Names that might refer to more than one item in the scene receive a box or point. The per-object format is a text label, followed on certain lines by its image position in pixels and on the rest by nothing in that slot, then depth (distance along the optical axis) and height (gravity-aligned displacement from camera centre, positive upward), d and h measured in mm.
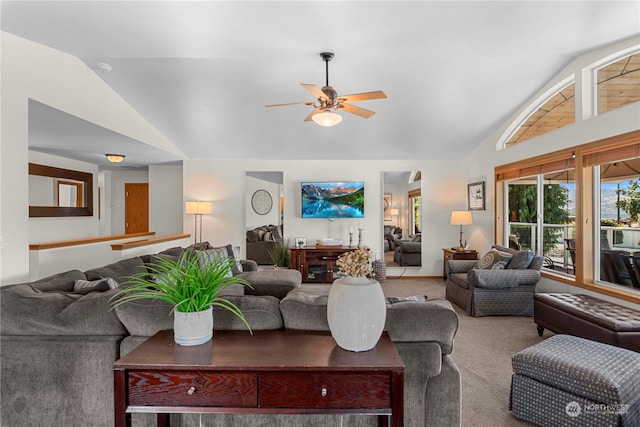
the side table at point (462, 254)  5844 -707
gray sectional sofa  1669 -663
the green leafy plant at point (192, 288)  1552 -344
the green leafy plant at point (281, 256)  6266 -783
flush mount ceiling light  5637 +955
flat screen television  6508 +278
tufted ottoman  2584 -900
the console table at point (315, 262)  6152 -875
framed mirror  5484 +400
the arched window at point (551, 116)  4120 +1274
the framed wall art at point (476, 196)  5941 +309
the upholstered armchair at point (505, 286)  4145 -905
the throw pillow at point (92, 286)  2105 -449
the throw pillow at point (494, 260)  4328 -622
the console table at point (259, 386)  1288 -657
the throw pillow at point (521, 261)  4227 -599
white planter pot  1488 -502
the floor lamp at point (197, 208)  6047 +108
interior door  7812 +146
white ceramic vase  1411 -422
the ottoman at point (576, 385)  1858 -1002
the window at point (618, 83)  3352 +1332
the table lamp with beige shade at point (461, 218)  5875 -87
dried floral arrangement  1486 -222
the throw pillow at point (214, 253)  3473 -428
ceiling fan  3023 +1041
